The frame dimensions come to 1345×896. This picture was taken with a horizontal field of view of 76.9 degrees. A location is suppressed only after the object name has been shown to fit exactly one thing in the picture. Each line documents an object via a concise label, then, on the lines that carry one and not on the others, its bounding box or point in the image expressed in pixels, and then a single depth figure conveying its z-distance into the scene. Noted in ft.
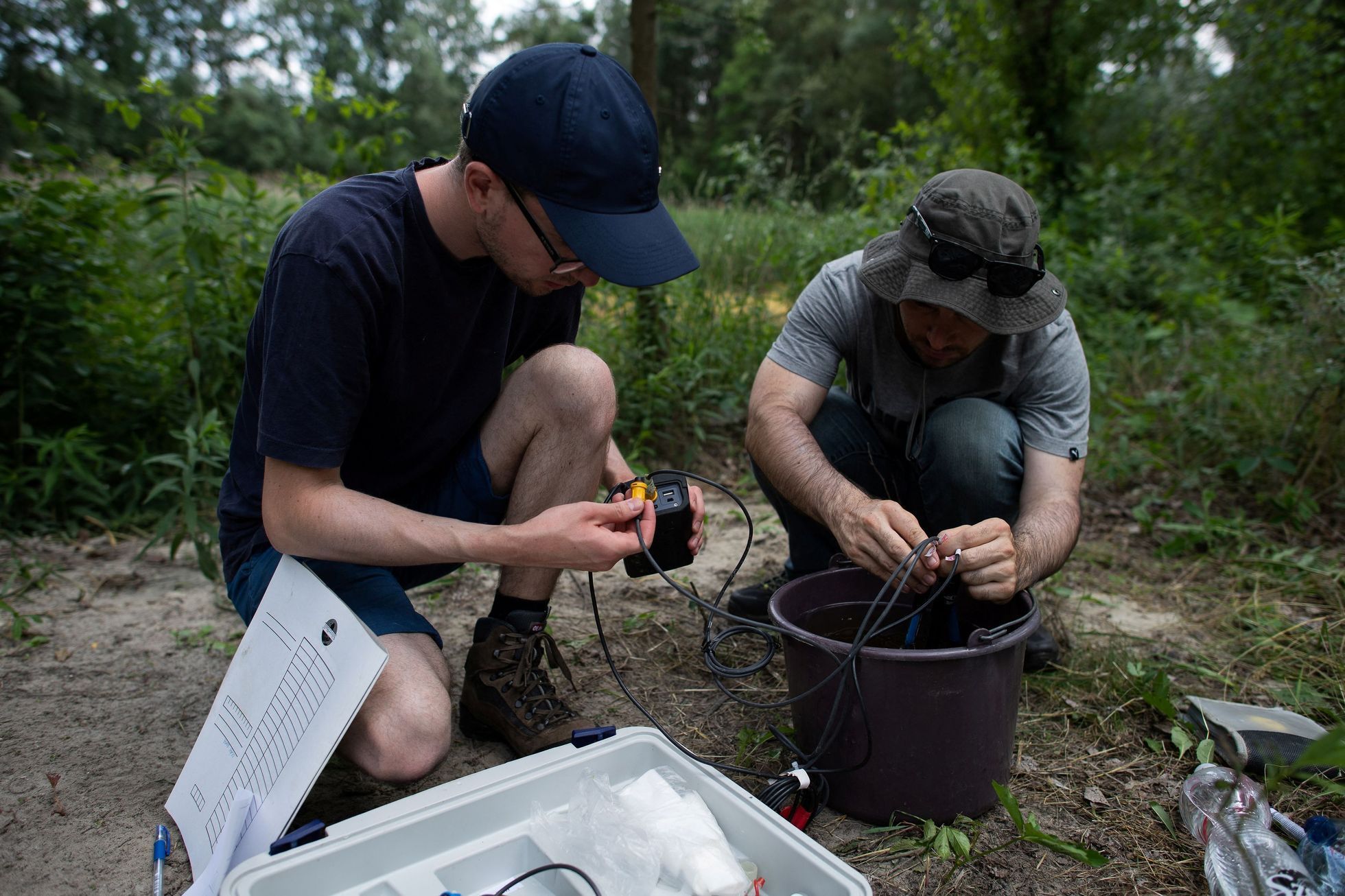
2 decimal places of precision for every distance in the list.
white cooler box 3.76
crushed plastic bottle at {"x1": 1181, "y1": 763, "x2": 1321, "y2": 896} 4.04
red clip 4.74
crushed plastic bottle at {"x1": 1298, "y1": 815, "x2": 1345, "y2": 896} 3.92
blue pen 4.26
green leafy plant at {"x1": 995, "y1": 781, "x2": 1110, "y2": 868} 4.43
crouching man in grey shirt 5.43
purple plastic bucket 4.52
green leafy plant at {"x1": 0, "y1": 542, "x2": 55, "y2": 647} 7.20
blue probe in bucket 5.23
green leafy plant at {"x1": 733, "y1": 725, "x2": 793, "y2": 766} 5.58
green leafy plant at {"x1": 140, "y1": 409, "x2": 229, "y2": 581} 8.10
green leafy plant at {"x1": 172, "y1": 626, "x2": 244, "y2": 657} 7.16
